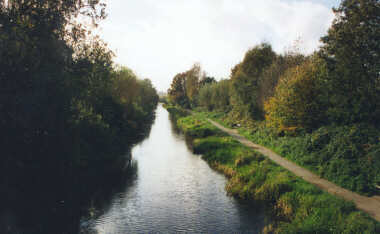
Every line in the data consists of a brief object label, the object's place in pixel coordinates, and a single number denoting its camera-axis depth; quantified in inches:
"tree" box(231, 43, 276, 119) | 1470.2
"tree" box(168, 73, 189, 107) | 4261.8
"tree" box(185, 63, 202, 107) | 3602.4
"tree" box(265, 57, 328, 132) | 852.0
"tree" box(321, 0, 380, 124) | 687.1
